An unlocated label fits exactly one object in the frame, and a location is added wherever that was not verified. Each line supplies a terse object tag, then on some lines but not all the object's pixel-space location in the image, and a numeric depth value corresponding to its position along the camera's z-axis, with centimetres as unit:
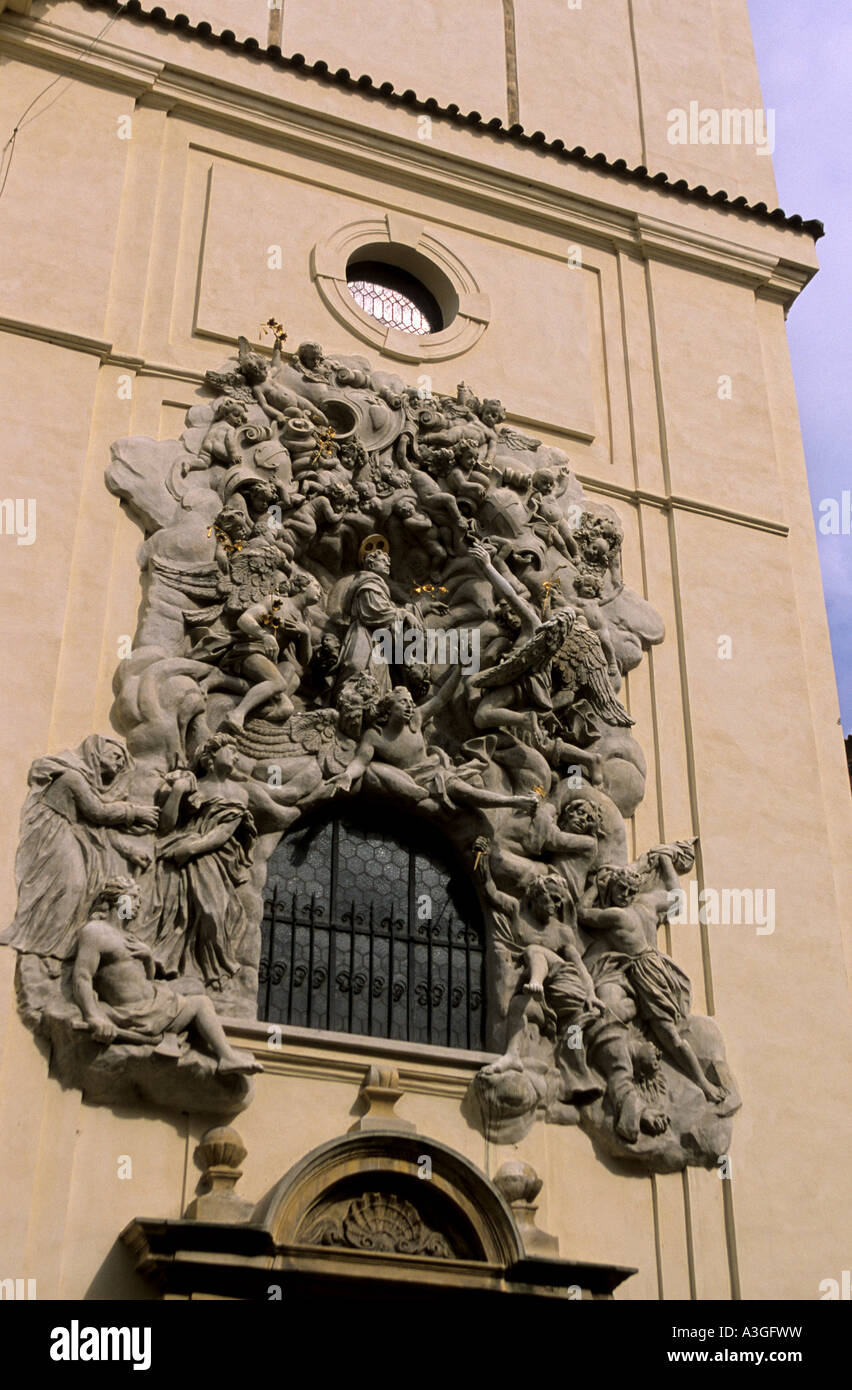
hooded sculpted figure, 848
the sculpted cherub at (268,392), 1082
